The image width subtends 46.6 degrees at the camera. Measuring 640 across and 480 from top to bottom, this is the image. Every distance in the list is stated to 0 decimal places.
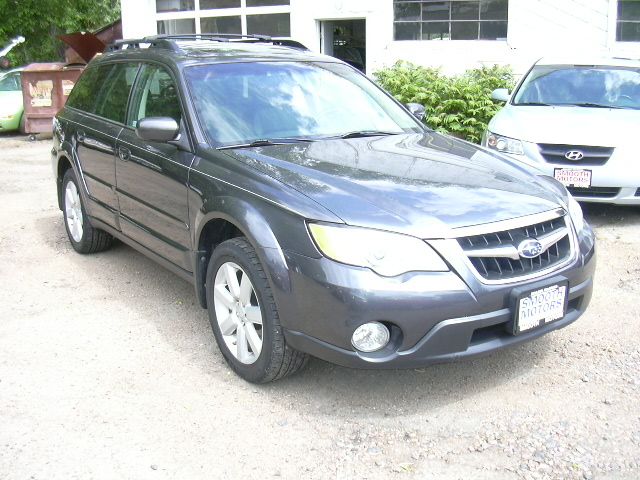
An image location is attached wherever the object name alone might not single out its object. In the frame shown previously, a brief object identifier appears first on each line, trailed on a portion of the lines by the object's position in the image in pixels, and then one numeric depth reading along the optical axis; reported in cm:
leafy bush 1055
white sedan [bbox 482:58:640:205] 656
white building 1124
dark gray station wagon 319
